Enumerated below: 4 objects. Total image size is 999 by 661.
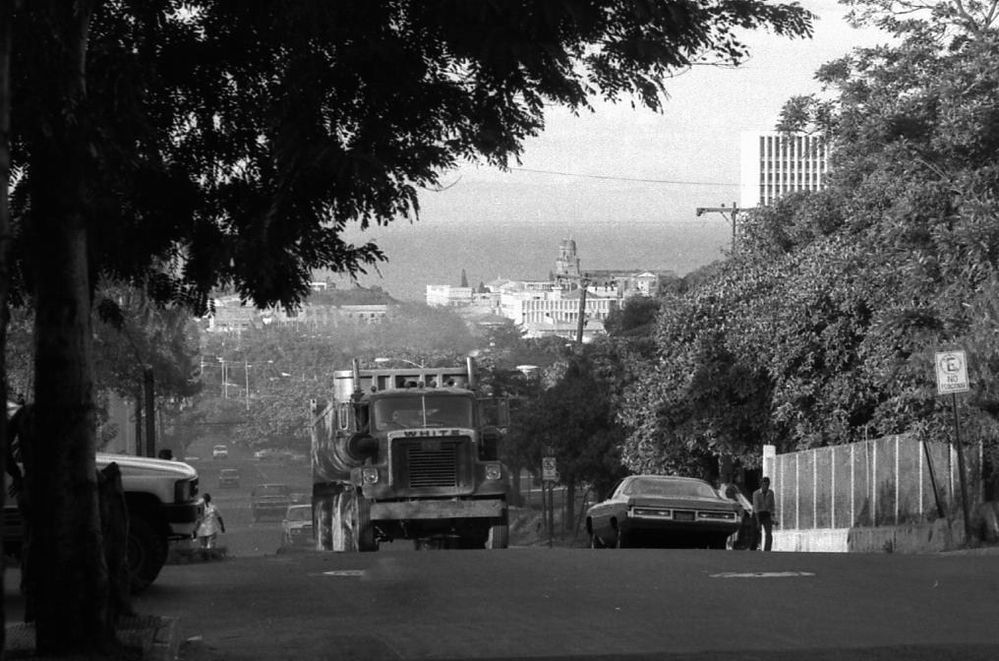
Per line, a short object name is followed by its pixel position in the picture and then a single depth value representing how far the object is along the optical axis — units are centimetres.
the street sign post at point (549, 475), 5656
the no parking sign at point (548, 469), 5652
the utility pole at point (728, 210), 7225
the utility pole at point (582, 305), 7381
